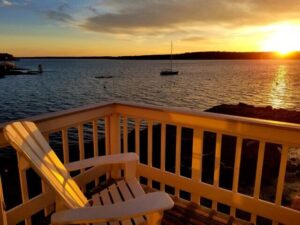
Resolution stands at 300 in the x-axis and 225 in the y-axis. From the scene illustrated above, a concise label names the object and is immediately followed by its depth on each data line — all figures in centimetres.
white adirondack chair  114
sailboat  5069
